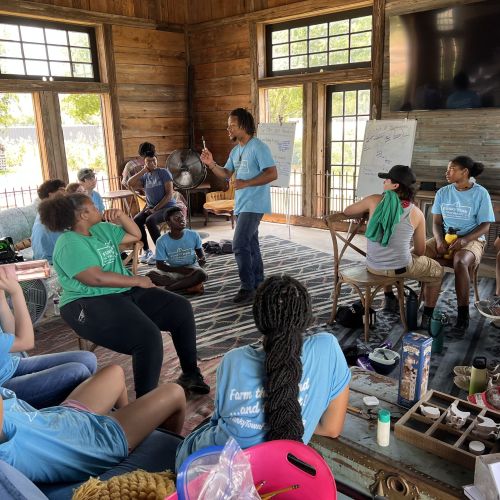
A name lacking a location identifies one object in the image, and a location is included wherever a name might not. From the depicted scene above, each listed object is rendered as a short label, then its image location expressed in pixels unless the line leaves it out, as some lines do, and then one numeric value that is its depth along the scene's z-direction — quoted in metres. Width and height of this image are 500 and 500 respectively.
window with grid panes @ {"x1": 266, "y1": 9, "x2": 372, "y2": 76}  5.67
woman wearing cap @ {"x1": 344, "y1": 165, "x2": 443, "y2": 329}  2.98
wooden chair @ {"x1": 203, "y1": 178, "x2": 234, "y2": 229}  6.38
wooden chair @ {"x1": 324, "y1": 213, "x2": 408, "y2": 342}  3.07
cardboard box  1.60
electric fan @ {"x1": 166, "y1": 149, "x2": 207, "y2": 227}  5.58
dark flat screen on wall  4.40
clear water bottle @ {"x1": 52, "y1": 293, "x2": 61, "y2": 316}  3.35
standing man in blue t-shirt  3.73
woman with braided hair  1.24
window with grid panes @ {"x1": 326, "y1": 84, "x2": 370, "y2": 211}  5.90
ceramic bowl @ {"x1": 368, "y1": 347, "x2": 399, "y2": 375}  2.32
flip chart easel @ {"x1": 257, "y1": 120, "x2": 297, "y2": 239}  5.70
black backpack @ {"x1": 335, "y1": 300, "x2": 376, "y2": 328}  3.35
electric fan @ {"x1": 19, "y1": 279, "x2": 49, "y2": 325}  3.01
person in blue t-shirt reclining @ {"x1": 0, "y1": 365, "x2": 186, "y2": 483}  1.36
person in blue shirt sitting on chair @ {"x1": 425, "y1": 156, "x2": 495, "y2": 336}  3.55
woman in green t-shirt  2.23
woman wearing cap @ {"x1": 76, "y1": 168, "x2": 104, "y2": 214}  4.55
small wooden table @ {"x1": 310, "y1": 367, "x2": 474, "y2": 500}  1.27
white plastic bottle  1.41
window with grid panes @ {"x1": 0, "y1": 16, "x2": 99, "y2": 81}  5.73
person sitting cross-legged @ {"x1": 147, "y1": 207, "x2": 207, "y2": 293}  4.00
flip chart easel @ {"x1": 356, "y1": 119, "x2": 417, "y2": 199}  4.83
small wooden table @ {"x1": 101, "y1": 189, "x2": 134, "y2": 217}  5.99
